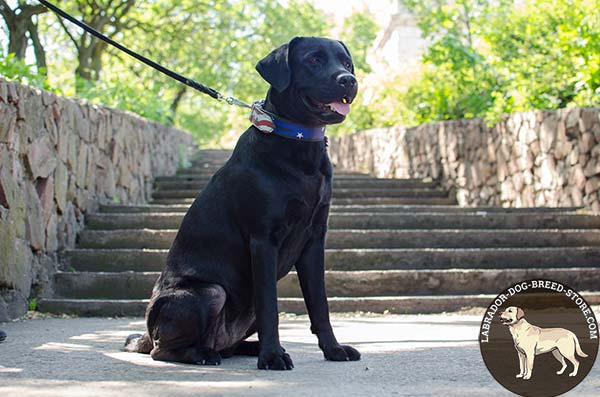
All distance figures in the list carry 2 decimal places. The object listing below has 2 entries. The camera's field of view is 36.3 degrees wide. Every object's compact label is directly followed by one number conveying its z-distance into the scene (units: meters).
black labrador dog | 4.29
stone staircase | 7.91
